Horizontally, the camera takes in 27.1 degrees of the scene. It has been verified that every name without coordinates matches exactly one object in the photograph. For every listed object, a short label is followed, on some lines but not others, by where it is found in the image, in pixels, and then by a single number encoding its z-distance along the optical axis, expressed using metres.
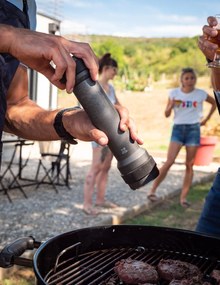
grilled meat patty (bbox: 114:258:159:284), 1.71
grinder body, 1.37
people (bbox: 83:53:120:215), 5.92
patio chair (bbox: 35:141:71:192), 7.31
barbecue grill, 1.72
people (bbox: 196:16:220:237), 2.13
